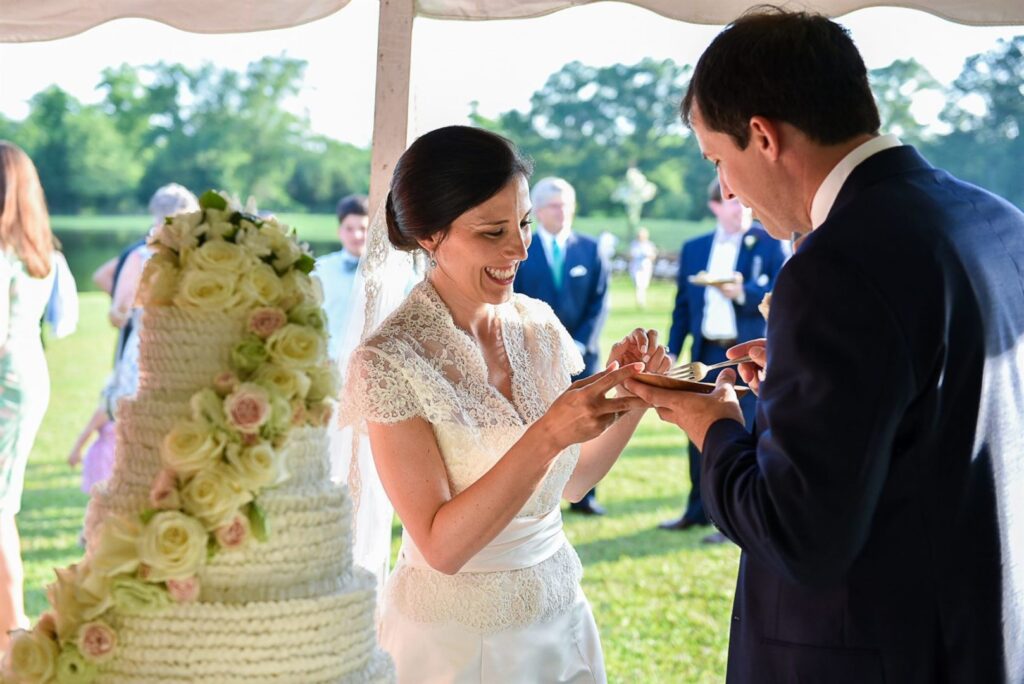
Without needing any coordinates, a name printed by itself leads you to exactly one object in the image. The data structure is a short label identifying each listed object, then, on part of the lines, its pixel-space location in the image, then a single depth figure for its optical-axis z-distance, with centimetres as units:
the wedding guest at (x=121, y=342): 569
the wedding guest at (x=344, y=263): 689
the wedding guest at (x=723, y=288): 665
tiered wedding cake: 146
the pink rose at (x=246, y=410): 147
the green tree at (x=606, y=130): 2378
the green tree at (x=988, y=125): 1692
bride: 220
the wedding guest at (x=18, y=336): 438
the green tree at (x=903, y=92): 1872
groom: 147
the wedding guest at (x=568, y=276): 725
